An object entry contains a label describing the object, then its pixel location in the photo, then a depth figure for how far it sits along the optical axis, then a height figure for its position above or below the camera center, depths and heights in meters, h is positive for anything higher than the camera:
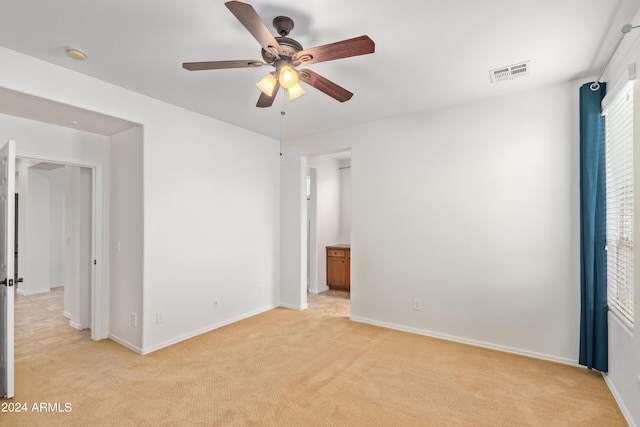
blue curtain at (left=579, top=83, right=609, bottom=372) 2.68 -0.17
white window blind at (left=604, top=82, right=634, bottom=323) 2.28 +0.11
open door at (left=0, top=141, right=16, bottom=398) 2.48 -0.50
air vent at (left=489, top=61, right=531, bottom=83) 2.72 +1.24
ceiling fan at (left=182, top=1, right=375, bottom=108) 1.73 +0.95
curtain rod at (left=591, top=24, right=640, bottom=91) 2.34 +1.24
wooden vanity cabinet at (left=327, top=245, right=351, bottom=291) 6.06 -1.06
